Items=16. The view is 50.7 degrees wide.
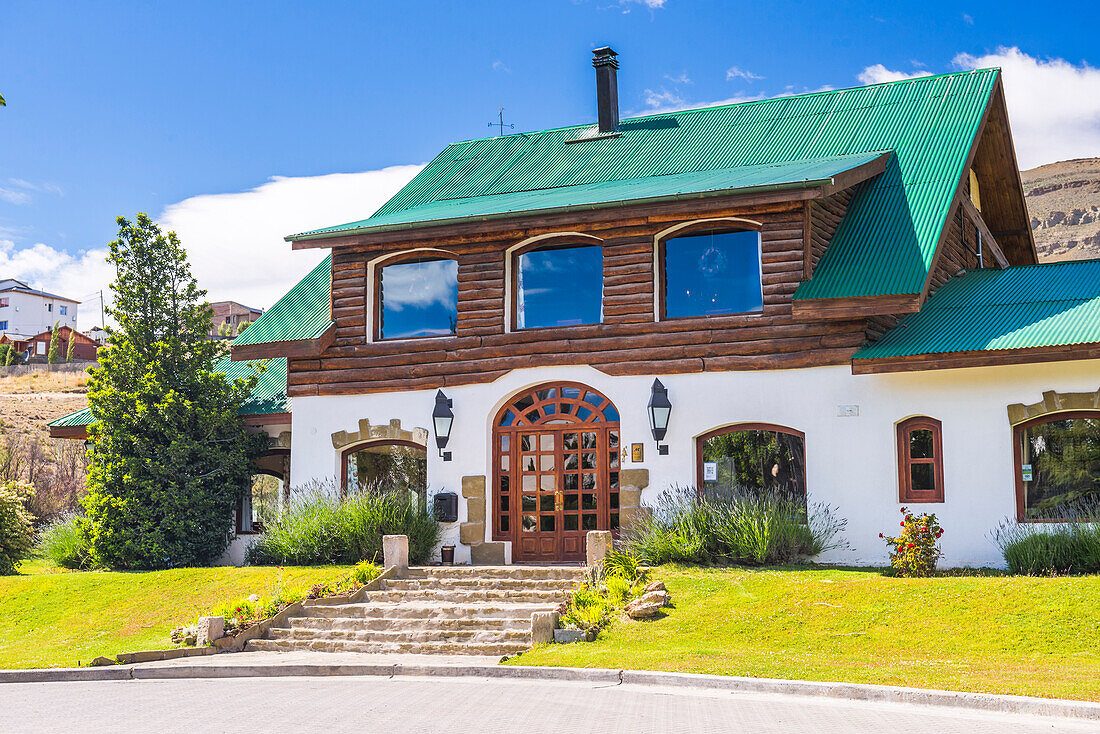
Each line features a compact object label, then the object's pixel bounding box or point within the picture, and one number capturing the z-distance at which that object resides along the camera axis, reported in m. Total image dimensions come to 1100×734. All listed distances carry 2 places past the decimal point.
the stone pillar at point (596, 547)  15.54
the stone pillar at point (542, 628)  13.40
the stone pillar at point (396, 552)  17.12
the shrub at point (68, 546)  20.70
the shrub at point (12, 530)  20.70
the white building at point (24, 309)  98.25
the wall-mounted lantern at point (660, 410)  17.75
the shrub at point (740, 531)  16.09
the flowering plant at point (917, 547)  14.66
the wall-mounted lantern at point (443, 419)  19.09
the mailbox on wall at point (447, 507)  18.92
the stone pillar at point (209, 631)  14.31
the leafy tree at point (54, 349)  69.97
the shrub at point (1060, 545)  14.52
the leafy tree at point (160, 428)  20.08
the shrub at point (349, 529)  18.45
